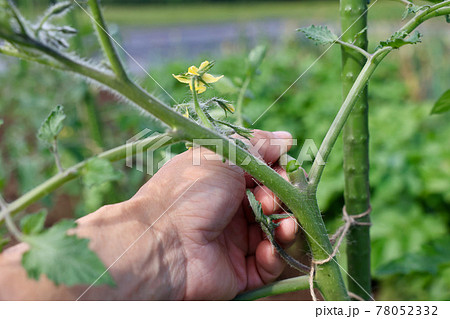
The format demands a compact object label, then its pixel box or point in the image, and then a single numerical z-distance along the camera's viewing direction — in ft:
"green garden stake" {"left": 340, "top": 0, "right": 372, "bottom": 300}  1.39
